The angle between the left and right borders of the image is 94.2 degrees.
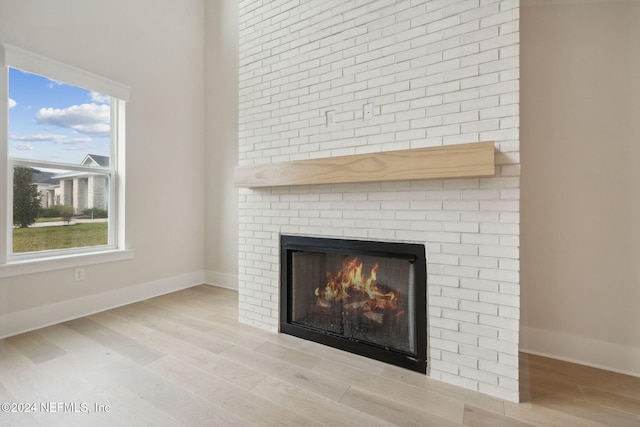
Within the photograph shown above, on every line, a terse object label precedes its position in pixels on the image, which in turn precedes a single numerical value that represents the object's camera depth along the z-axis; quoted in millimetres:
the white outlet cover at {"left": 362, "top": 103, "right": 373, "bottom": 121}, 2102
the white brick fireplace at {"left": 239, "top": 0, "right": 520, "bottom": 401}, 1672
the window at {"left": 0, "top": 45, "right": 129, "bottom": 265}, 2504
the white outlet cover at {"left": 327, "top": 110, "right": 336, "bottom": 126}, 2262
